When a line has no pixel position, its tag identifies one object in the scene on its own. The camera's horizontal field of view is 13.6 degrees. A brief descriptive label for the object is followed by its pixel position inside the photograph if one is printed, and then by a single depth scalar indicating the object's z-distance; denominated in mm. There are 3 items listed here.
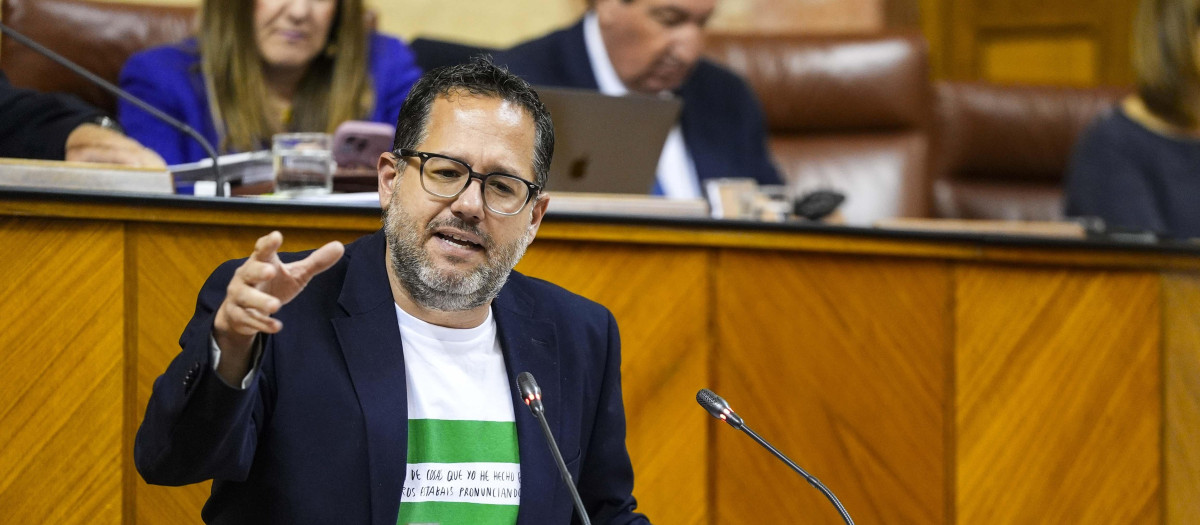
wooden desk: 5571
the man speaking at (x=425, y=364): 5151
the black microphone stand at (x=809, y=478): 5142
